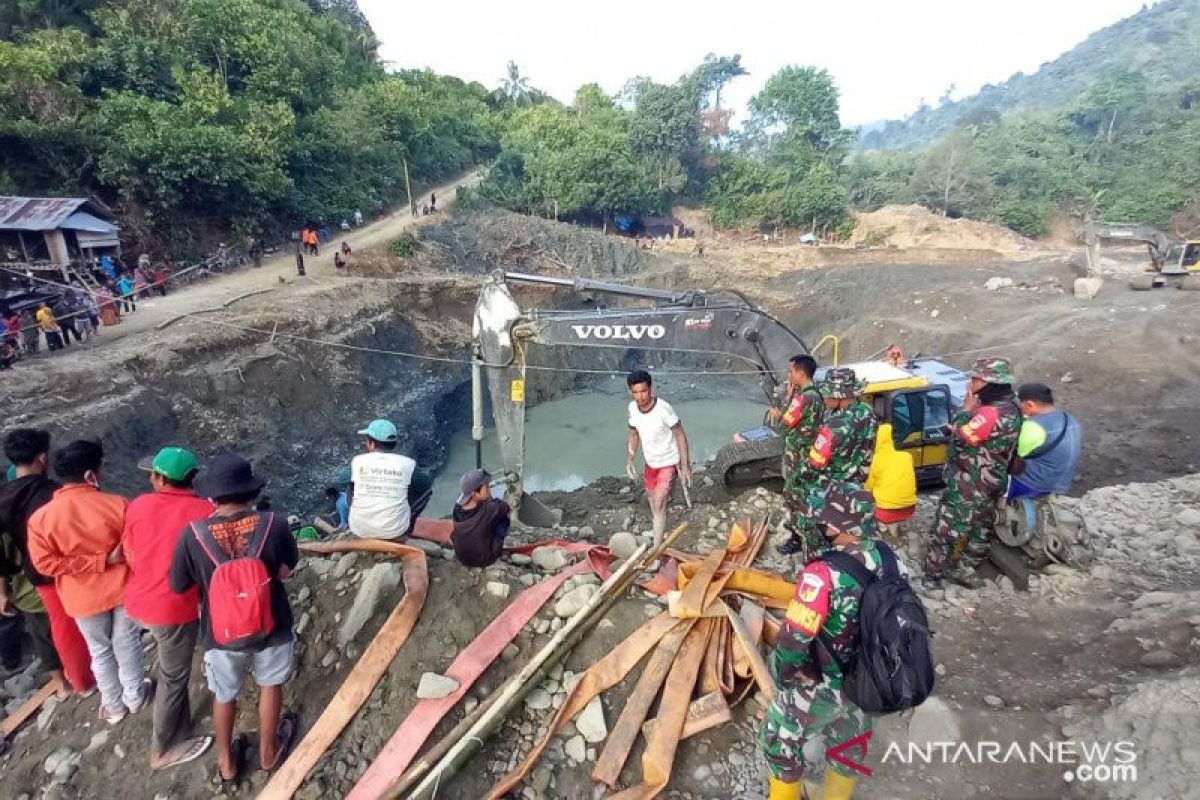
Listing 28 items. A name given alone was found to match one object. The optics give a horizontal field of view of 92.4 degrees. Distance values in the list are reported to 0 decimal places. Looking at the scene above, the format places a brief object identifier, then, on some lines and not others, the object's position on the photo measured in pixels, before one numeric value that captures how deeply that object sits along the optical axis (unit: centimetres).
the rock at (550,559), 471
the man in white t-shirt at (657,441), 534
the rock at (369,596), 384
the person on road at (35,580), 348
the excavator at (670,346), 655
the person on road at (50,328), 1041
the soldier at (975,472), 461
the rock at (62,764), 336
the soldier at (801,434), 493
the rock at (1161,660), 370
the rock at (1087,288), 1630
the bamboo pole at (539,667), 301
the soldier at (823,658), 249
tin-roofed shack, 1276
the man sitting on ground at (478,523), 421
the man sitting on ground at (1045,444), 458
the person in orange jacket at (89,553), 316
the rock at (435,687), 342
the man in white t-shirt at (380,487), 431
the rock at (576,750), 337
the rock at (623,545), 511
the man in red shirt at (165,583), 307
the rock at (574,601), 405
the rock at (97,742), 346
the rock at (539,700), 357
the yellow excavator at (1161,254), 1627
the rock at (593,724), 344
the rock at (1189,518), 556
